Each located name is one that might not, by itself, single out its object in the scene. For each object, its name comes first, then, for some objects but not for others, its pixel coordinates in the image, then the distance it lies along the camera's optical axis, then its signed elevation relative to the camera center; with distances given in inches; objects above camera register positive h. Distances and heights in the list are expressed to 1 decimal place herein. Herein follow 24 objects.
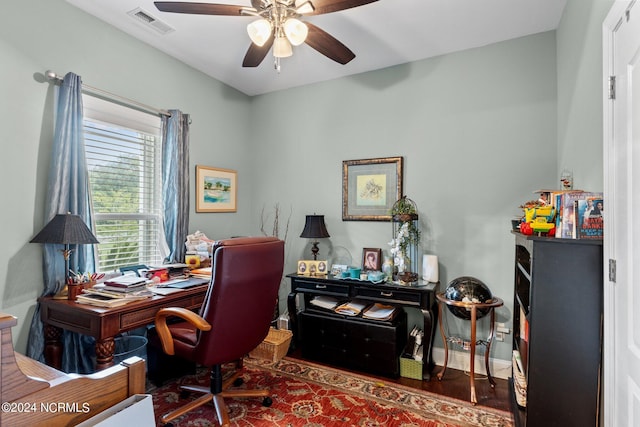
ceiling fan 70.9 +45.5
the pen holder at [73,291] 82.7 -20.3
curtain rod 86.1 +35.4
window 99.0 +10.1
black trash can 98.0 -41.5
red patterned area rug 83.7 -53.7
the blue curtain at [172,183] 116.2 +10.6
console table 105.4 -29.5
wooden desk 75.0 -26.2
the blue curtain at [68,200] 83.8 +3.2
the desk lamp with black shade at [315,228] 128.2 -5.8
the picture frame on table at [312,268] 128.3 -21.6
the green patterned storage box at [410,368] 105.4 -50.6
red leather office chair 73.2 -24.0
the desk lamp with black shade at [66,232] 78.2 -5.0
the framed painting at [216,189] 131.7 +10.1
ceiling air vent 95.0 +58.6
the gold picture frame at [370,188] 126.6 +10.6
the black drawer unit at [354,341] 107.3 -44.3
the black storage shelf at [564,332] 54.7 -20.4
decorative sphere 100.6 -24.7
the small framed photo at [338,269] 126.9 -22.1
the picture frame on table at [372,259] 126.0 -17.9
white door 45.0 +0.0
